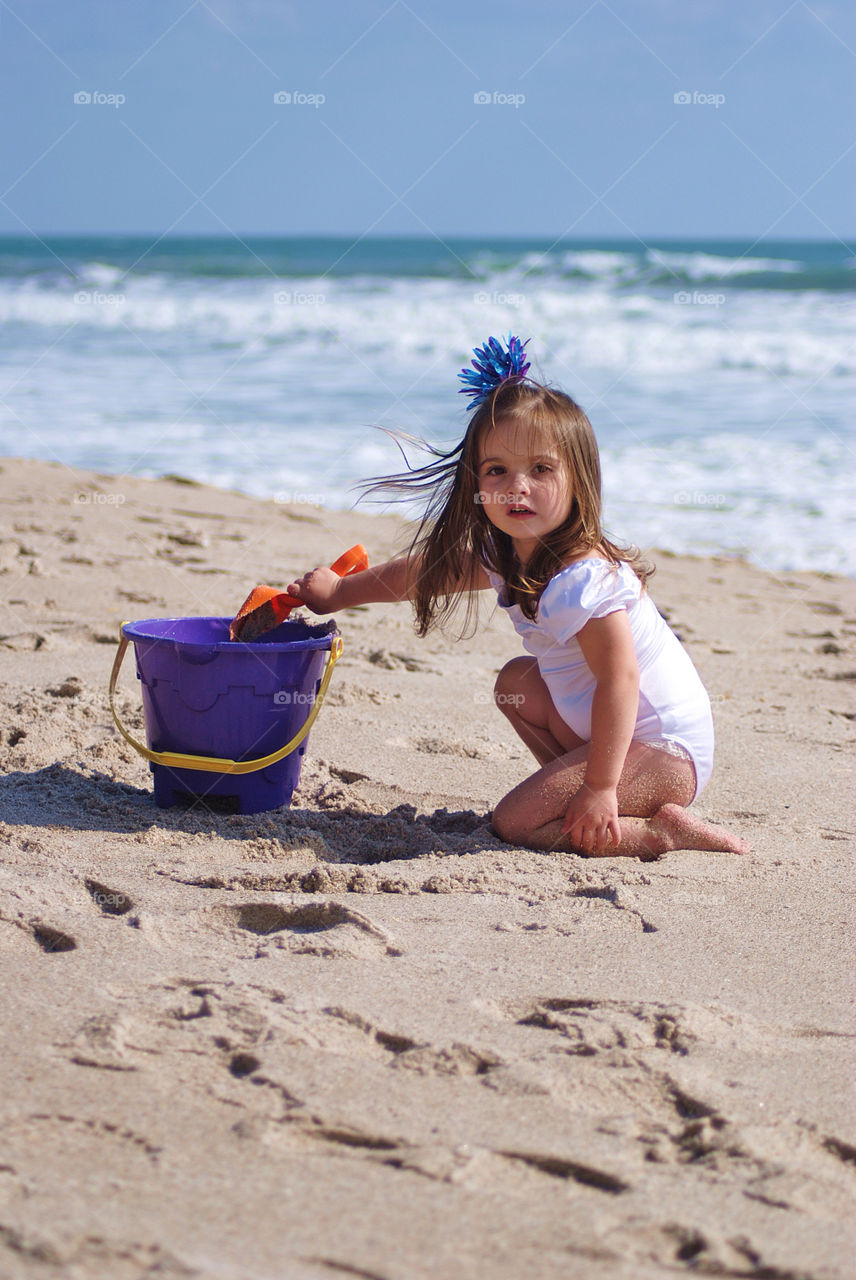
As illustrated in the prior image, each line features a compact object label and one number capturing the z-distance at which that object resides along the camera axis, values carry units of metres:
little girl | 2.24
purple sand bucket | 2.34
